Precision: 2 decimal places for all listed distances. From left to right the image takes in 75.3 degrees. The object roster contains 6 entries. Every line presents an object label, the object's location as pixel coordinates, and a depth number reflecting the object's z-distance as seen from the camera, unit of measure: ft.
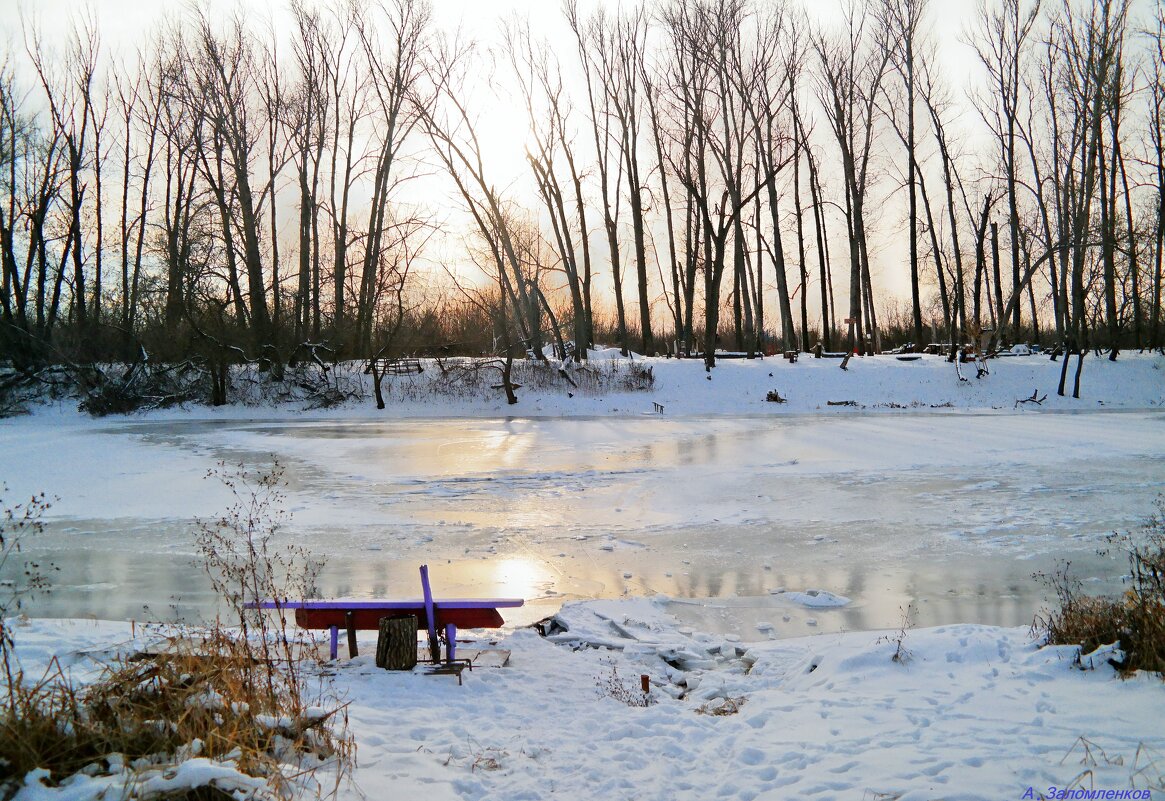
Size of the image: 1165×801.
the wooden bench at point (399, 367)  106.52
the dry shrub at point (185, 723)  11.21
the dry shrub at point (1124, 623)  16.11
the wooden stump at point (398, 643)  19.52
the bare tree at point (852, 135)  116.78
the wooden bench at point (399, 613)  19.97
